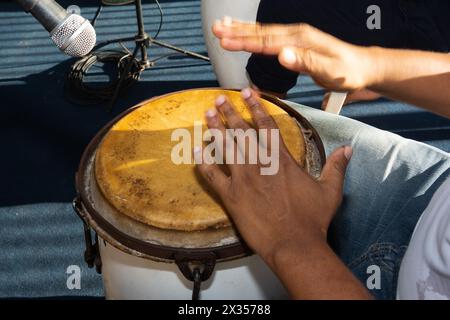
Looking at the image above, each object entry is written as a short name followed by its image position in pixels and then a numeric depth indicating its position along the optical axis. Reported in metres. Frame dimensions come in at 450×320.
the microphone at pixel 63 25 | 0.91
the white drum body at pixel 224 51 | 1.53
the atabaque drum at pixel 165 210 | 0.79
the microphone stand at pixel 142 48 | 2.05
